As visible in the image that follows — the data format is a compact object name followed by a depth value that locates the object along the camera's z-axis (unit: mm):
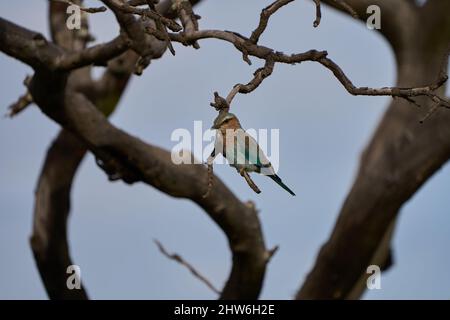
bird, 6387
